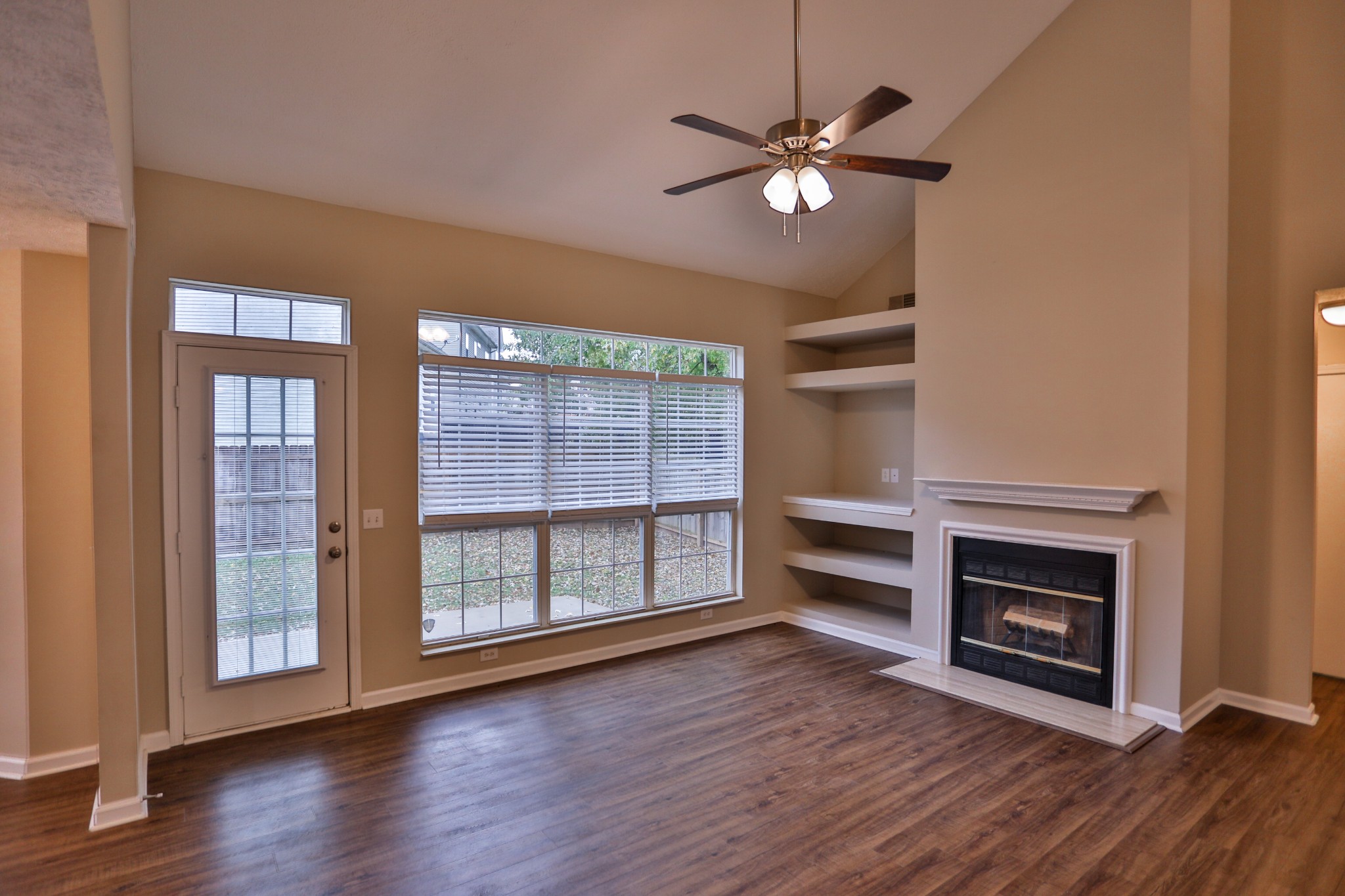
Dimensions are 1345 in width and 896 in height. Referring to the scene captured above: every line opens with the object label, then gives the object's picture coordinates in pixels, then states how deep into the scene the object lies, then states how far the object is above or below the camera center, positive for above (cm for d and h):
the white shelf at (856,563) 482 -100
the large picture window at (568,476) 402 -27
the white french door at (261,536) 328 -53
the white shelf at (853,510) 473 -57
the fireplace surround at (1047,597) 357 -97
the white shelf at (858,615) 491 -145
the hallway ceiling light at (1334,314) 348 +68
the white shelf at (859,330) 477 +85
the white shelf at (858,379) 478 +46
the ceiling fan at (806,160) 238 +110
